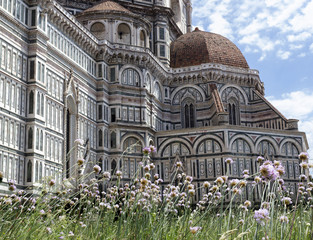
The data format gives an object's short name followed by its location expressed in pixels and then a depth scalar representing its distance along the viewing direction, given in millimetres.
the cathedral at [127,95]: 23422
